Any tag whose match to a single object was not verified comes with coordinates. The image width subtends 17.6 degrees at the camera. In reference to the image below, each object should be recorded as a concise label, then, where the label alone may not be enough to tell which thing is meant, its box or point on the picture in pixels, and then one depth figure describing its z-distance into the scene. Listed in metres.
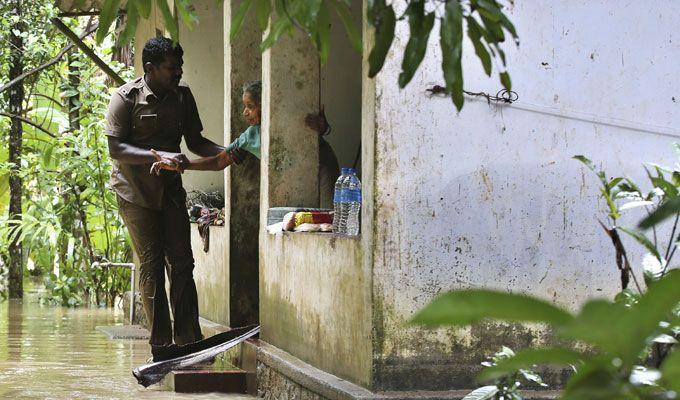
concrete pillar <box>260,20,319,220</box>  13.55
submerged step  13.24
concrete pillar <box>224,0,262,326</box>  15.30
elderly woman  13.82
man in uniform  13.87
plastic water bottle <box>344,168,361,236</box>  11.07
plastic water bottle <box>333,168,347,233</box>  11.33
